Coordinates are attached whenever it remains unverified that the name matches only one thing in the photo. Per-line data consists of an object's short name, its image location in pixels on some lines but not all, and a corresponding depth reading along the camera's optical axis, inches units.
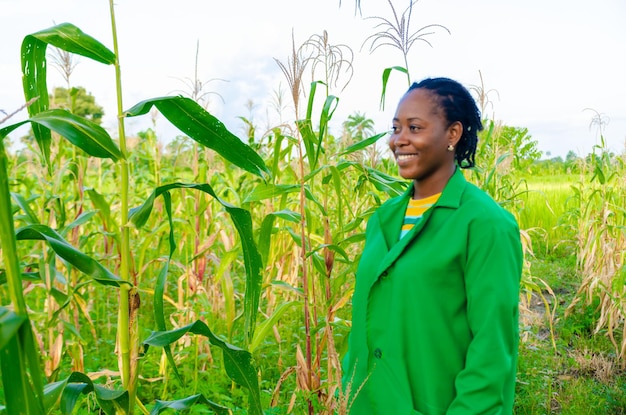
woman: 56.5
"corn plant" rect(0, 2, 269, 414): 56.2
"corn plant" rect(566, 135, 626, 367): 168.9
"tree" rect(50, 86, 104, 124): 1008.5
